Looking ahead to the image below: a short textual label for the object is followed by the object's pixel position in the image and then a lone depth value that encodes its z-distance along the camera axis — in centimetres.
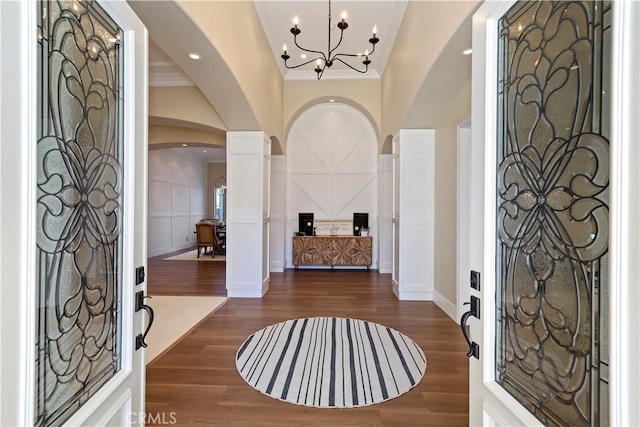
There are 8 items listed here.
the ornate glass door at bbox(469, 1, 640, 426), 78
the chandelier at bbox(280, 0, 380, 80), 318
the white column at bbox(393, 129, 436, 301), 468
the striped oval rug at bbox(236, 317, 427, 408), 230
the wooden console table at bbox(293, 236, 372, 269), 670
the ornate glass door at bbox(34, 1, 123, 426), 91
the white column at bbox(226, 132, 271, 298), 487
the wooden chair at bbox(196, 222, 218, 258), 866
